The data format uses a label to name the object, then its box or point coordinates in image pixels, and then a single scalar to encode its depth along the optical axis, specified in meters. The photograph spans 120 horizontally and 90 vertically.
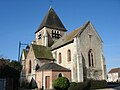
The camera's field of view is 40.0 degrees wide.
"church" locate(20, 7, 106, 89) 26.46
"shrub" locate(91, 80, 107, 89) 26.44
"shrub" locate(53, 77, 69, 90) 23.13
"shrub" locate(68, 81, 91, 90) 22.69
